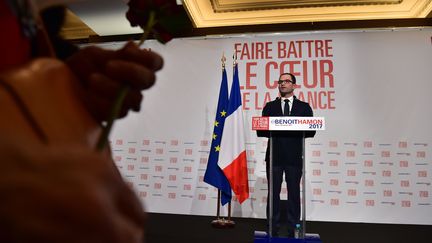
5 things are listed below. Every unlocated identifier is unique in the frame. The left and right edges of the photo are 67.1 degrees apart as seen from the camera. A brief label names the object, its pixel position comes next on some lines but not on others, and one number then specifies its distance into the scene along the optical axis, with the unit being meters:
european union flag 3.48
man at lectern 2.63
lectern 2.39
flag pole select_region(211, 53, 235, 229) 3.42
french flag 3.43
